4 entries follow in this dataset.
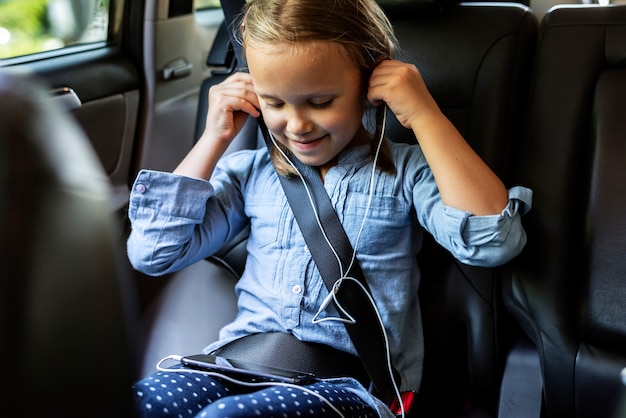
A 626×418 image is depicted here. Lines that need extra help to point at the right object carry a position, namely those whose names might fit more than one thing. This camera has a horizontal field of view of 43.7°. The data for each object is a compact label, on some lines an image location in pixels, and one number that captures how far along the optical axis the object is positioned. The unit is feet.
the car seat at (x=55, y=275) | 1.87
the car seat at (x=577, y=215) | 4.33
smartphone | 3.96
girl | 3.98
